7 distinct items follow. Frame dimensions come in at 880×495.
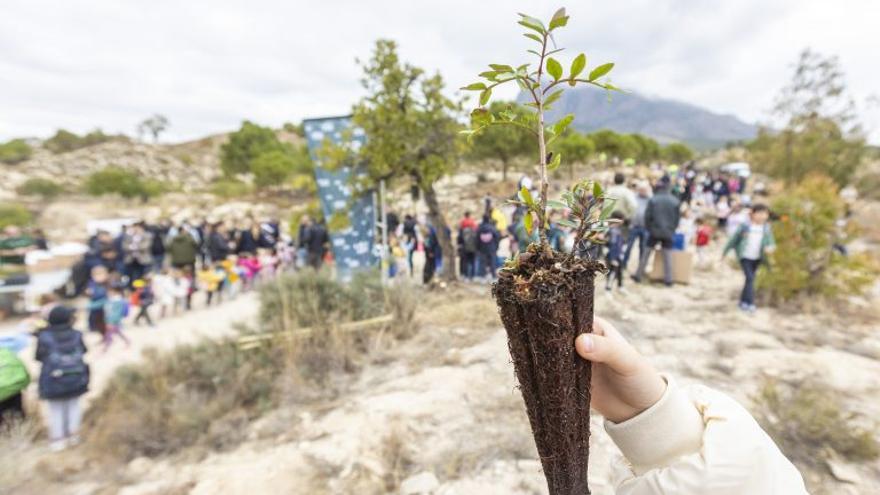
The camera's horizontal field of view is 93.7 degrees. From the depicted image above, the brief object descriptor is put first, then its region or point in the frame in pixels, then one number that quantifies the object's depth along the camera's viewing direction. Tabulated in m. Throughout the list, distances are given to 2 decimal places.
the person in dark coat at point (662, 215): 6.76
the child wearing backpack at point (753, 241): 6.01
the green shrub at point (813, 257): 6.36
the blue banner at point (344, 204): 8.07
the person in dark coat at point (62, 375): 4.32
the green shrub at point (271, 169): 35.78
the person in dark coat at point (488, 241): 8.39
